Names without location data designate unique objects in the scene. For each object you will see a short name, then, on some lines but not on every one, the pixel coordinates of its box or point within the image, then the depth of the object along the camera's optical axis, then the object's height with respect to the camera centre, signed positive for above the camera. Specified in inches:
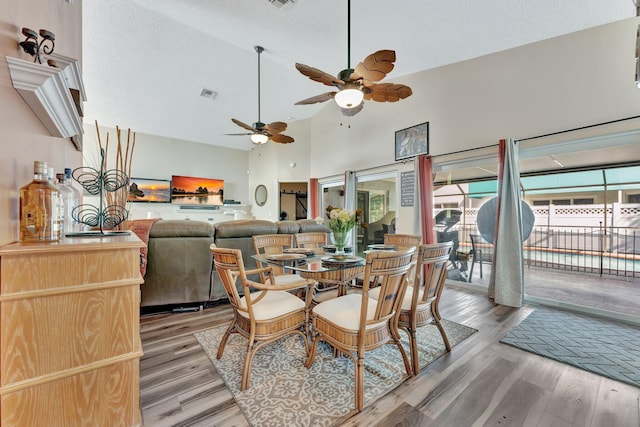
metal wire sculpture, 56.5 +2.7
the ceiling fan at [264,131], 175.3 +58.3
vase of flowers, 90.5 -2.9
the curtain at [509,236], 129.9 -11.4
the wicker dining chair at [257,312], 66.0 -27.4
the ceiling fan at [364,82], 86.5 +49.9
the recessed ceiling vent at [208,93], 220.1 +105.9
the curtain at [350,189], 225.9 +22.1
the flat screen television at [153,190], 265.0 +25.9
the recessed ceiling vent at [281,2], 121.7 +102.0
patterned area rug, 58.6 -45.6
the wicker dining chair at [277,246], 103.5 -13.9
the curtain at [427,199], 166.1 +9.8
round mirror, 312.0 +23.7
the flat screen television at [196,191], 287.0 +27.1
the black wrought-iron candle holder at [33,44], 40.2 +27.6
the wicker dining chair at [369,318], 59.0 -26.8
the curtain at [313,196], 268.0 +18.9
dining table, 75.1 -15.8
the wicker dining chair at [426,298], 70.4 -26.2
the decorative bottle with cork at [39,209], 40.3 +0.7
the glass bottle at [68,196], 57.8 +4.4
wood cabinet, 33.6 -17.5
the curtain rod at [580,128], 106.0 +39.0
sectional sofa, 111.6 -20.8
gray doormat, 77.0 -45.8
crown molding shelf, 38.0 +21.0
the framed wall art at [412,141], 170.8 +50.9
